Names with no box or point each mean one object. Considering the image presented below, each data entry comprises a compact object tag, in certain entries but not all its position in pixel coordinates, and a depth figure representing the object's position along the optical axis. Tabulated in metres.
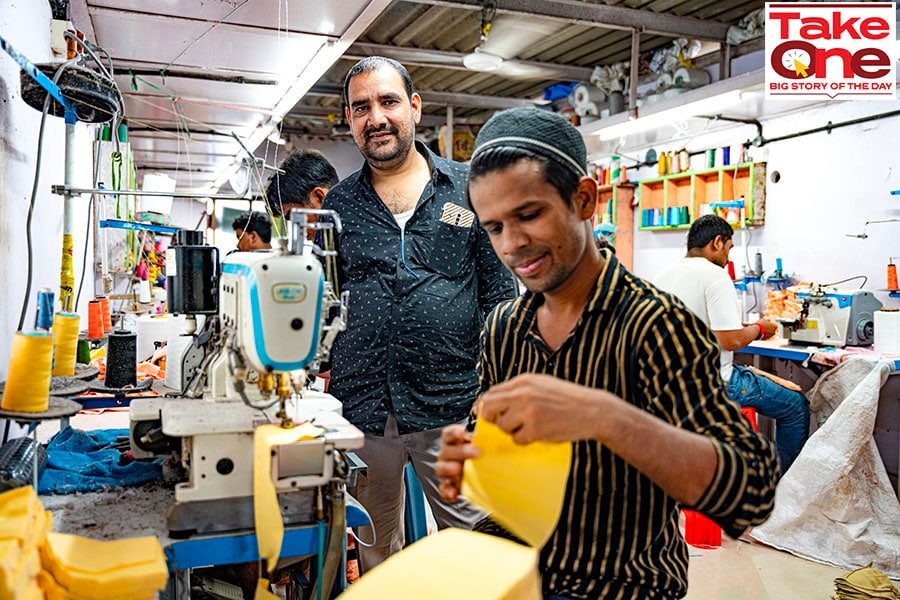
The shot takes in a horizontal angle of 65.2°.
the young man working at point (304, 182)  3.17
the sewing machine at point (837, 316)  4.17
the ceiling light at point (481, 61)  5.05
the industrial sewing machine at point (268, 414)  1.35
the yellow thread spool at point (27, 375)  1.29
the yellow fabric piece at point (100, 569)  1.08
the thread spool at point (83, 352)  2.30
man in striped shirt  0.95
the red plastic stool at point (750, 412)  3.85
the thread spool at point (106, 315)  2.95
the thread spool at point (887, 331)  3.92
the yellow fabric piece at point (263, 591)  1.38
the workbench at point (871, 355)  4.01
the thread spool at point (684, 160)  6.28
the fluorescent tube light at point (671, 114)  4.37
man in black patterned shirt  2.11
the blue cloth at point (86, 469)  1.53
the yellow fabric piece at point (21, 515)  1.00
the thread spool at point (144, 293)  4.41
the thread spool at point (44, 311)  1.38
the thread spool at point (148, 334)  2.88
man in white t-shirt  3.80
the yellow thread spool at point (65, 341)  1.73
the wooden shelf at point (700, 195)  5.62
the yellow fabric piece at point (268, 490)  1.31
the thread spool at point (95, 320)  2.79
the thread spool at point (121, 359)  2.04
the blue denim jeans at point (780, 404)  4.02
